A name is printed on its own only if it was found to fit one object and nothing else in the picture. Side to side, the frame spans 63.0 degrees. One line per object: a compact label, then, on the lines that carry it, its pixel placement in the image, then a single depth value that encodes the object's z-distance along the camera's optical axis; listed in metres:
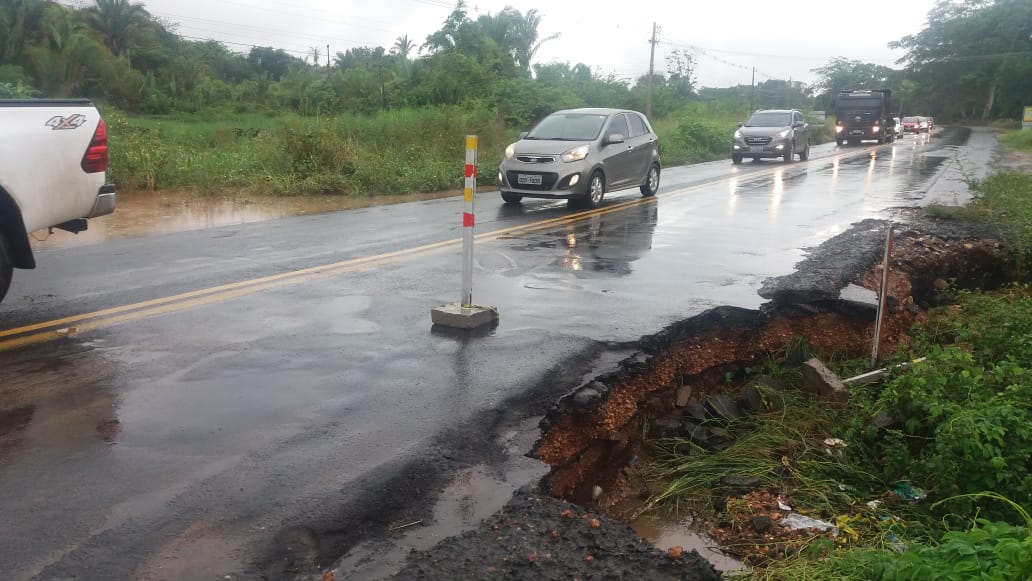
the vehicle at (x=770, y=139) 27.31
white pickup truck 5.95
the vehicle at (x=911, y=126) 59.03
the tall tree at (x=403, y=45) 47.44
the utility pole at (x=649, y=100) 39.79
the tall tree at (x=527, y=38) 47.09
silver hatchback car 14.00
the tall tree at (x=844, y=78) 95.19
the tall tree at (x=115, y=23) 48.03
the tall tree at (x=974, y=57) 72.31
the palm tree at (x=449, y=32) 37.50
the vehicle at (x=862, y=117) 40.34
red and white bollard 6.25
